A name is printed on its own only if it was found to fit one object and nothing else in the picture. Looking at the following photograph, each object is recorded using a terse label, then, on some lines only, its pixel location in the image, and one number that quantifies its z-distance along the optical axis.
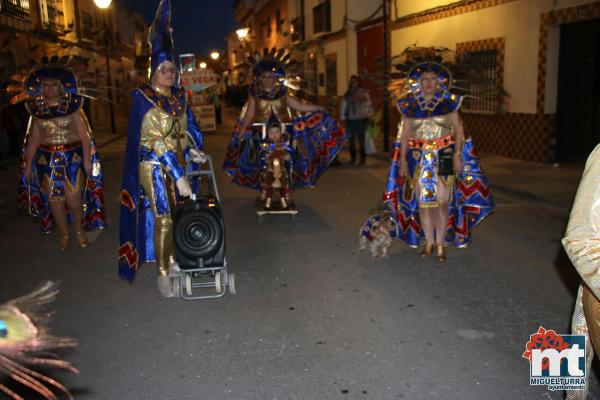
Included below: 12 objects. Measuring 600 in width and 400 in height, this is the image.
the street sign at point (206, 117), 21.27
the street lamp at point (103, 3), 18.33
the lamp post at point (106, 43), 18.38
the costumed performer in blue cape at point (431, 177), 5.55
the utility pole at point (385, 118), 14.91
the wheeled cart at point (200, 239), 4.82
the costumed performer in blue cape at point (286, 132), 7.99
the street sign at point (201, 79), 17.73
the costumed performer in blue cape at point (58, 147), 6.16
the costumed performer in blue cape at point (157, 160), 4.96
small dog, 6.08
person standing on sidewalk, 12.88
